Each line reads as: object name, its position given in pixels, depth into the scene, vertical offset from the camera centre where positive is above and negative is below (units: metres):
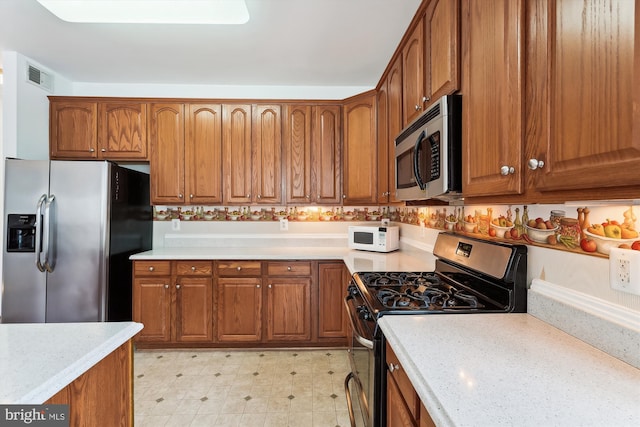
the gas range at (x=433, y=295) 1.25 -0.38
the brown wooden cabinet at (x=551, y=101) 0.62 +0.29
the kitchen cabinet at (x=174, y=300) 2.74 -0.77
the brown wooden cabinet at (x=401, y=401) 0.87 -0.57
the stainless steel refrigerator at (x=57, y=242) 2.41 -0.24
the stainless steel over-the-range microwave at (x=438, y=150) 1.30 +0.28
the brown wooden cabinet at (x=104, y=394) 0.83 -0.54
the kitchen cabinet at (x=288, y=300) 2.77 -0.77
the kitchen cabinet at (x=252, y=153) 3.03 +0.58
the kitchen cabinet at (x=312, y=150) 3.05 +0.61
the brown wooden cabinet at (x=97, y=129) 2.96 +0.79
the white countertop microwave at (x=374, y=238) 2.78 -0.23
